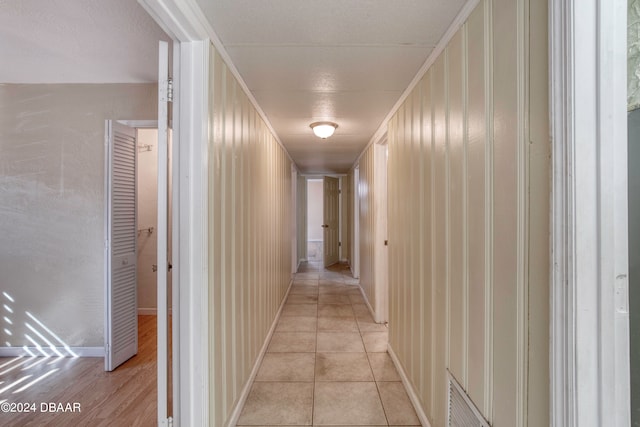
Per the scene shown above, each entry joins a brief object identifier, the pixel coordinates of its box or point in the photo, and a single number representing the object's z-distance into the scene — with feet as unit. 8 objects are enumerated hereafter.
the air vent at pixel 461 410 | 3.83
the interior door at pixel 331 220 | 22.08
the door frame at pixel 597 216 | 2.32
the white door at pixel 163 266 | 4.28
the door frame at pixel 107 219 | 7.57
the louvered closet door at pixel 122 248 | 7.67
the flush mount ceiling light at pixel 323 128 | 9.43
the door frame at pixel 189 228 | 4.34
